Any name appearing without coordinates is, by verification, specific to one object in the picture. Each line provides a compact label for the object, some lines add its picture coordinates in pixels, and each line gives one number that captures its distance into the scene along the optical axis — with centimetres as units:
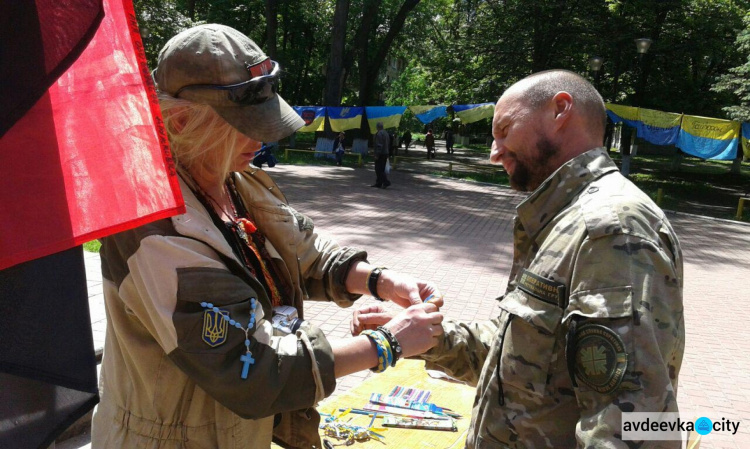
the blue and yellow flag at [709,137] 1688
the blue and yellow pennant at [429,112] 2183
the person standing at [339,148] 2412
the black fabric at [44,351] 104
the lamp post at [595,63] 1930
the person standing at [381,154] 1683
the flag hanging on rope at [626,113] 1832
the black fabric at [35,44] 92
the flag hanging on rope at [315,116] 2347
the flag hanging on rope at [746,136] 1670
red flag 94
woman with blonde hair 141
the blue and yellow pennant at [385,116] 2166
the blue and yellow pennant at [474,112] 2027
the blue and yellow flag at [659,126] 1789
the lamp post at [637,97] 1766
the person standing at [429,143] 3053
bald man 151
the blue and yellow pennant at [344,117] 2308
